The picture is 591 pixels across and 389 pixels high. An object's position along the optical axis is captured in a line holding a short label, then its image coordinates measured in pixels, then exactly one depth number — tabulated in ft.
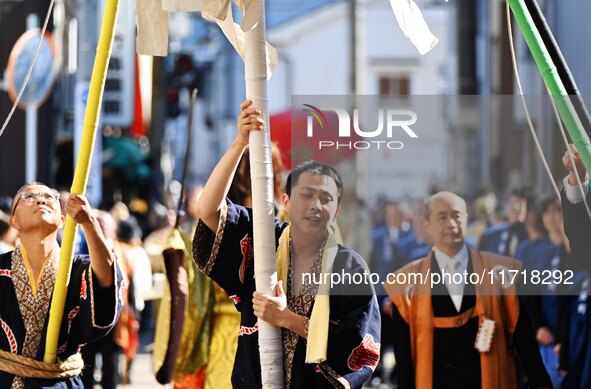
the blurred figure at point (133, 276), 58.34
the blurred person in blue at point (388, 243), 29.56
